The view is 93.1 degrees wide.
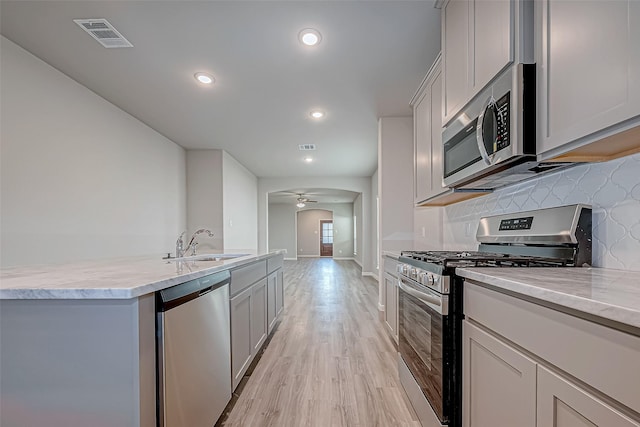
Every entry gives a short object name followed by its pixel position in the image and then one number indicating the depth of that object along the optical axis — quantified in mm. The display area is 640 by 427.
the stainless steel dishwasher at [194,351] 1182
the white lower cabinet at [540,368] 645
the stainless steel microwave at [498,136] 1246
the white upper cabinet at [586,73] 868
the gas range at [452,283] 1334
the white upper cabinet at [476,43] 1245
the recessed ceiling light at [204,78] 2730
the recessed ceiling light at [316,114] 3566
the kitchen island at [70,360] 1041
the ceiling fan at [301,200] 10430
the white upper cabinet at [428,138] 2268
